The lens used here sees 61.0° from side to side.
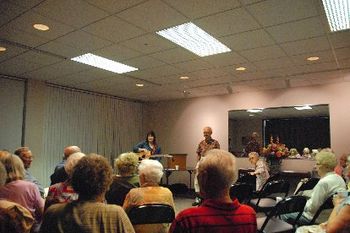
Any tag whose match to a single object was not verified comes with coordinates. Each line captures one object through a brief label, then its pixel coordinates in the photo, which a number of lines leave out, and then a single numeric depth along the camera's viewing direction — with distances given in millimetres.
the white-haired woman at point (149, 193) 2408
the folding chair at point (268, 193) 4309
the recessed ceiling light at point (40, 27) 3717
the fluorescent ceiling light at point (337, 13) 3154
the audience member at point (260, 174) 5215
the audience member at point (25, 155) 3930
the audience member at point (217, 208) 1390
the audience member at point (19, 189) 2367
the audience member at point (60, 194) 2498
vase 7117
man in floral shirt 6218
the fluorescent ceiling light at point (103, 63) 5133
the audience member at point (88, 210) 1511
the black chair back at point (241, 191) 4043
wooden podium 7859
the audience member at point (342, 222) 1566
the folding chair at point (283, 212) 2791
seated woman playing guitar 6409
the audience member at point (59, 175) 3726
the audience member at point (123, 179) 2811
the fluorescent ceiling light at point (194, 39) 3852
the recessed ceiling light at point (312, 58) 5039
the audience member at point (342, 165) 5493
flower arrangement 7020
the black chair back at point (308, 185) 3917
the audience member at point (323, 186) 3027
